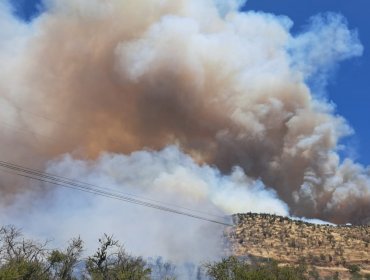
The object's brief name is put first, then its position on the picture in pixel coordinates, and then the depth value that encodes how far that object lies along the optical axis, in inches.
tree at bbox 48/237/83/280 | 3321.9
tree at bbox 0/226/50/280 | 2596.5
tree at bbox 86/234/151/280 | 3073.3
